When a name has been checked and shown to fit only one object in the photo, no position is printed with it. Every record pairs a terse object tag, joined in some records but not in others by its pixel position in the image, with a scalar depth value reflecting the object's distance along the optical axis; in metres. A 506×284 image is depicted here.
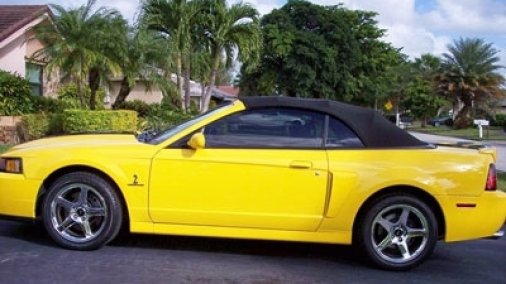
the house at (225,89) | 49.81
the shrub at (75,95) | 20.99
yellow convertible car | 5.76
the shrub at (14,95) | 16.70
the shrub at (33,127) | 16.64
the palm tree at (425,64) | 75.44
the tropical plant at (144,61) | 20.30
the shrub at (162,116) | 21.15
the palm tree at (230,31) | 25.31
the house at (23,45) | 19.99
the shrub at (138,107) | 24.98
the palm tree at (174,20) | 24.39
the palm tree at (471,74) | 54.28
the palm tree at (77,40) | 17.91
